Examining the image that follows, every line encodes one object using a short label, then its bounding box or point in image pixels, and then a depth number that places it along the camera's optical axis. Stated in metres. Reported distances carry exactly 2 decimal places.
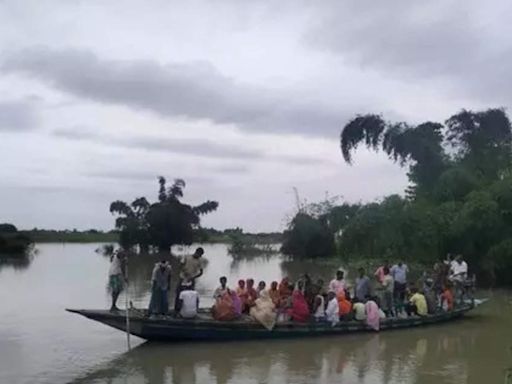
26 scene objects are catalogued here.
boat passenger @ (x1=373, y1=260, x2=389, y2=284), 17.50
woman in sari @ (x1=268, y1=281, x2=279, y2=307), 15.54
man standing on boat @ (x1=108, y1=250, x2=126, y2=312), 15.87
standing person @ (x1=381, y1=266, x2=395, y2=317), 17.09
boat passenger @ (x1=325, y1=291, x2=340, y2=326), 15.35
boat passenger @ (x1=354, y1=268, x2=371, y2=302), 16.91
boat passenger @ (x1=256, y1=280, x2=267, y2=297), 15.35
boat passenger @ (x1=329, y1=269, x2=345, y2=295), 15.98
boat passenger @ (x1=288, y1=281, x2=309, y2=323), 15.24
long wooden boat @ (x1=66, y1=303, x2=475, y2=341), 13.93
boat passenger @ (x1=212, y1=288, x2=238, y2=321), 14.59
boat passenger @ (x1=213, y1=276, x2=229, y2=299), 14.97
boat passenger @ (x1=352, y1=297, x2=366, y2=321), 15.87
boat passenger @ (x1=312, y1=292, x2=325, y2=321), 15.50
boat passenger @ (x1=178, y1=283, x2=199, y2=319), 14.41
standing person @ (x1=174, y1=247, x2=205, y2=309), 15.12
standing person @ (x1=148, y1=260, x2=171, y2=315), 14.80
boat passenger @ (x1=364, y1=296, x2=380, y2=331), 15.70
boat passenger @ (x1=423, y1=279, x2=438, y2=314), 17.30
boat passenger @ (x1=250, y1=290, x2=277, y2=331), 14.65
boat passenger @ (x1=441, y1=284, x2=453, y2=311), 17.86
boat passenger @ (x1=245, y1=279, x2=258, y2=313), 15.54
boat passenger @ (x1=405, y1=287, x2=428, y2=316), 17.00
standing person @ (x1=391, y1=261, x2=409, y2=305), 18.17
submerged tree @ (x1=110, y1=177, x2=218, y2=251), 60.56
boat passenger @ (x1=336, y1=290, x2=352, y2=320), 15.75
